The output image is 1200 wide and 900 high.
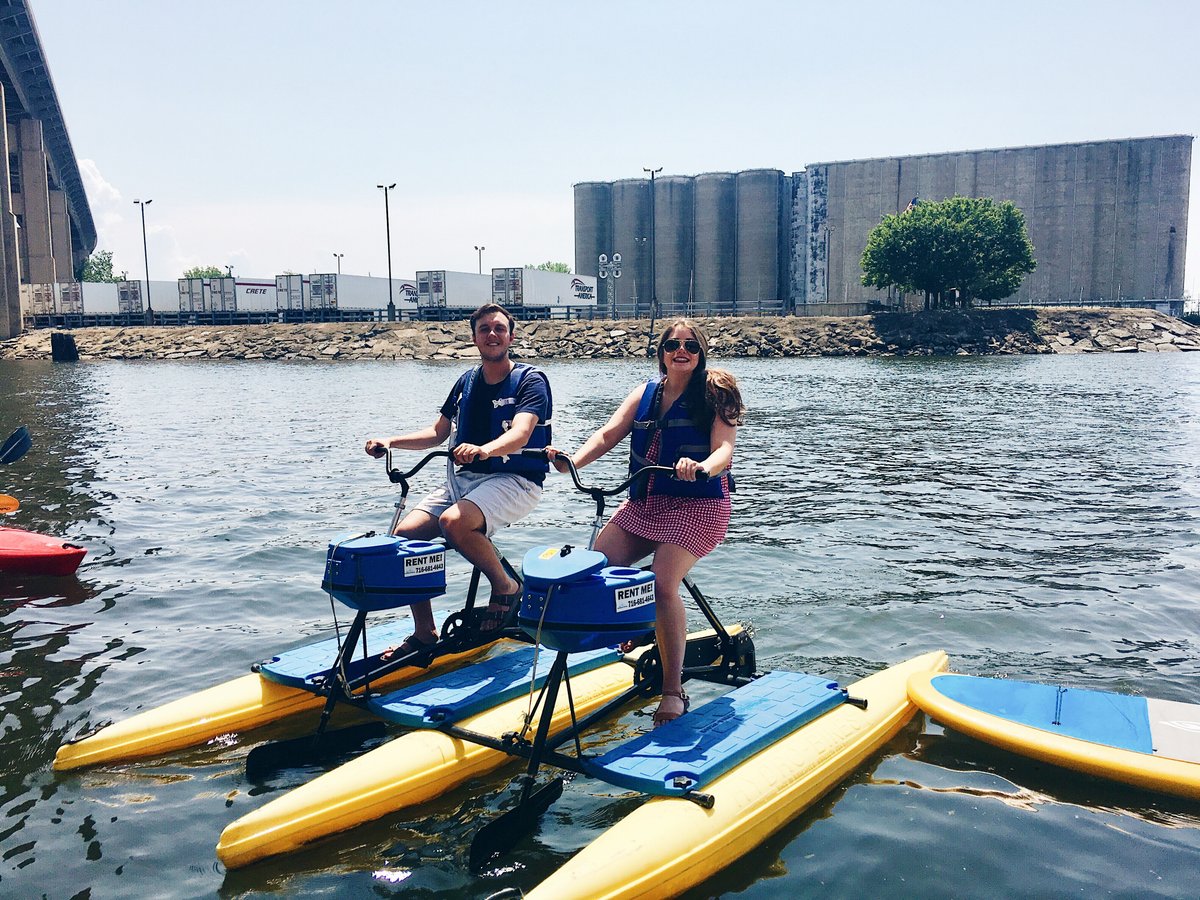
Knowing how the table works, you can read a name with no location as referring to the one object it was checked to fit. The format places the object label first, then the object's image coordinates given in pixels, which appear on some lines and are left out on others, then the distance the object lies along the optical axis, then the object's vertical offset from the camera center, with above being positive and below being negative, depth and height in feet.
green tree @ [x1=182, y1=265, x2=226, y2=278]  565.53 +31.79
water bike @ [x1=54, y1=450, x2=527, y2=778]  18.30 -7.33
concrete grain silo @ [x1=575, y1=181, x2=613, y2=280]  330.75 +34.07
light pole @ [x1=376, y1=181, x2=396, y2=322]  251.60 +4.83
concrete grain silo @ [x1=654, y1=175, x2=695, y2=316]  316.81 +27.55
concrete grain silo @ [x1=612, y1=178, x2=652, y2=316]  323.98 +28.48
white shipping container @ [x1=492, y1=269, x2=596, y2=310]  250.98 +9.42
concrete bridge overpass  213.46 +42.79
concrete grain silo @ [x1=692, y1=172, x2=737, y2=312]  309.22 +27.74
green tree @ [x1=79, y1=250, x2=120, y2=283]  503.94 +32.12
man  21.29 -3.13
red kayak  32.71 -7.70
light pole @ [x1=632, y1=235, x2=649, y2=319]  324.39 +24.86
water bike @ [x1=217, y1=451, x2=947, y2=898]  14.78 -7.65
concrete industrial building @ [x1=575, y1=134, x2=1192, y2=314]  274.36 +30.12
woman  18.69 -3.05
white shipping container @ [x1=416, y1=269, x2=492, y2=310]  249.96 +8.84
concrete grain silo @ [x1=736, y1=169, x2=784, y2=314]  304.71 +27.98
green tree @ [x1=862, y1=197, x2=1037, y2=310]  244.01 +18.01
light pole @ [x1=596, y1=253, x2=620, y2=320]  318.45 +17.89
